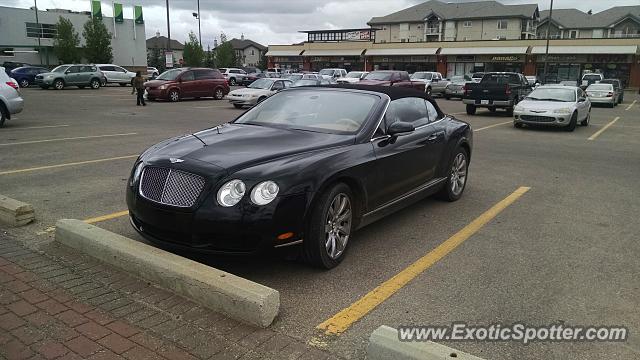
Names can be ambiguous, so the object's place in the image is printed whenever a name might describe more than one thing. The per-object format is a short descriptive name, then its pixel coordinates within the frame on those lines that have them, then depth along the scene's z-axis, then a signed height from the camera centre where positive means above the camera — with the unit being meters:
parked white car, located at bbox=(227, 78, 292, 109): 22.86 -0.64
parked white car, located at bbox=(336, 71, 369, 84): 33.02 +0.07
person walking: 22.55 -0.39
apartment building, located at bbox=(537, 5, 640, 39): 73.75 +7.76
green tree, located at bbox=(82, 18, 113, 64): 56.88 +3.95
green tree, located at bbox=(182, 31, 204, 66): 65.81 +3.10
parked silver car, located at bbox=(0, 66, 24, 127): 13.65 -0.53
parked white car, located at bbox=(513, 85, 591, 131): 15.51 -0.95
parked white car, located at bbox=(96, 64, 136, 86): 39.81 +0.32
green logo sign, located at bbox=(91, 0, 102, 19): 63.31 +8.43
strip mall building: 54.28 +3.69
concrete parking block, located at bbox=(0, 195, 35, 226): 5.26 -1.36
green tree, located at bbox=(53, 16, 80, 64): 56.72 +3.72
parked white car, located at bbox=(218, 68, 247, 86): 49.16 +0.15
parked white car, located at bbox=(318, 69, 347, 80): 43.33 +0.35
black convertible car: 3.84 -0.79
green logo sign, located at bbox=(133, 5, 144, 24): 68.06 +8.44
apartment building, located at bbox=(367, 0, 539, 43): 73.81 +8.13
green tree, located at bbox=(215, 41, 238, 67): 75.00 +3.26
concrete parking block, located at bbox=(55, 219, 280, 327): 3.41 -1.41
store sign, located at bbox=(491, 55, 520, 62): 57.47 +2.01
